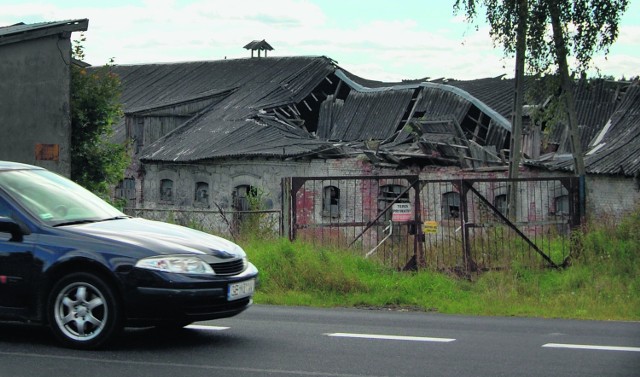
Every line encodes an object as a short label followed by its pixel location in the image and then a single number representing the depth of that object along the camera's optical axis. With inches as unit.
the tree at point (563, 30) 842.8
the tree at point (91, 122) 1046.4
